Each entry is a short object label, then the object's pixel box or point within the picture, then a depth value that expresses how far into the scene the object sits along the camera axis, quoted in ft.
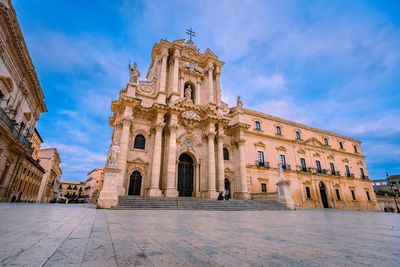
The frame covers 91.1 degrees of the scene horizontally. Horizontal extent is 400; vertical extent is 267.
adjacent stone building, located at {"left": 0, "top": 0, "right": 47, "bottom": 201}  40.05
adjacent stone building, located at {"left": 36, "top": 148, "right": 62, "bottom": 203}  104.26
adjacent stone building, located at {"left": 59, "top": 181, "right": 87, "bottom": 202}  216.95
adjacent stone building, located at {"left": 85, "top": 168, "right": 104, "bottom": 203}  179.63
